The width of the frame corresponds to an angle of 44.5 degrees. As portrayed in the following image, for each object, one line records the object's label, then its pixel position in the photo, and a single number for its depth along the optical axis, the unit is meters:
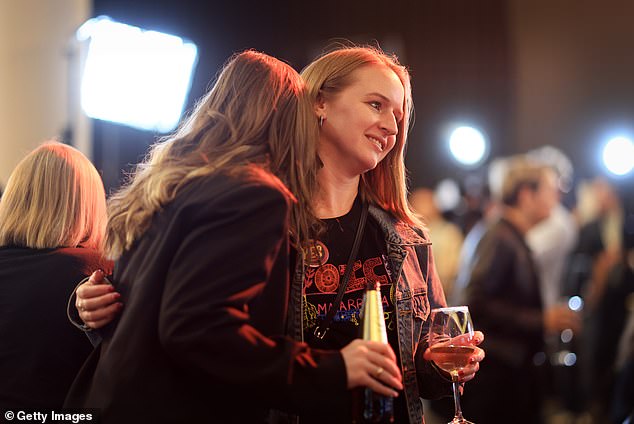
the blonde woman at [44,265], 2.24
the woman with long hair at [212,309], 1.61
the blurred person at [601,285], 6.09
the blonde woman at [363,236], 2.04
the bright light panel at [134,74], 4.55
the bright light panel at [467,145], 10.22
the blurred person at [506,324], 4.35
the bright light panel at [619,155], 10.26
